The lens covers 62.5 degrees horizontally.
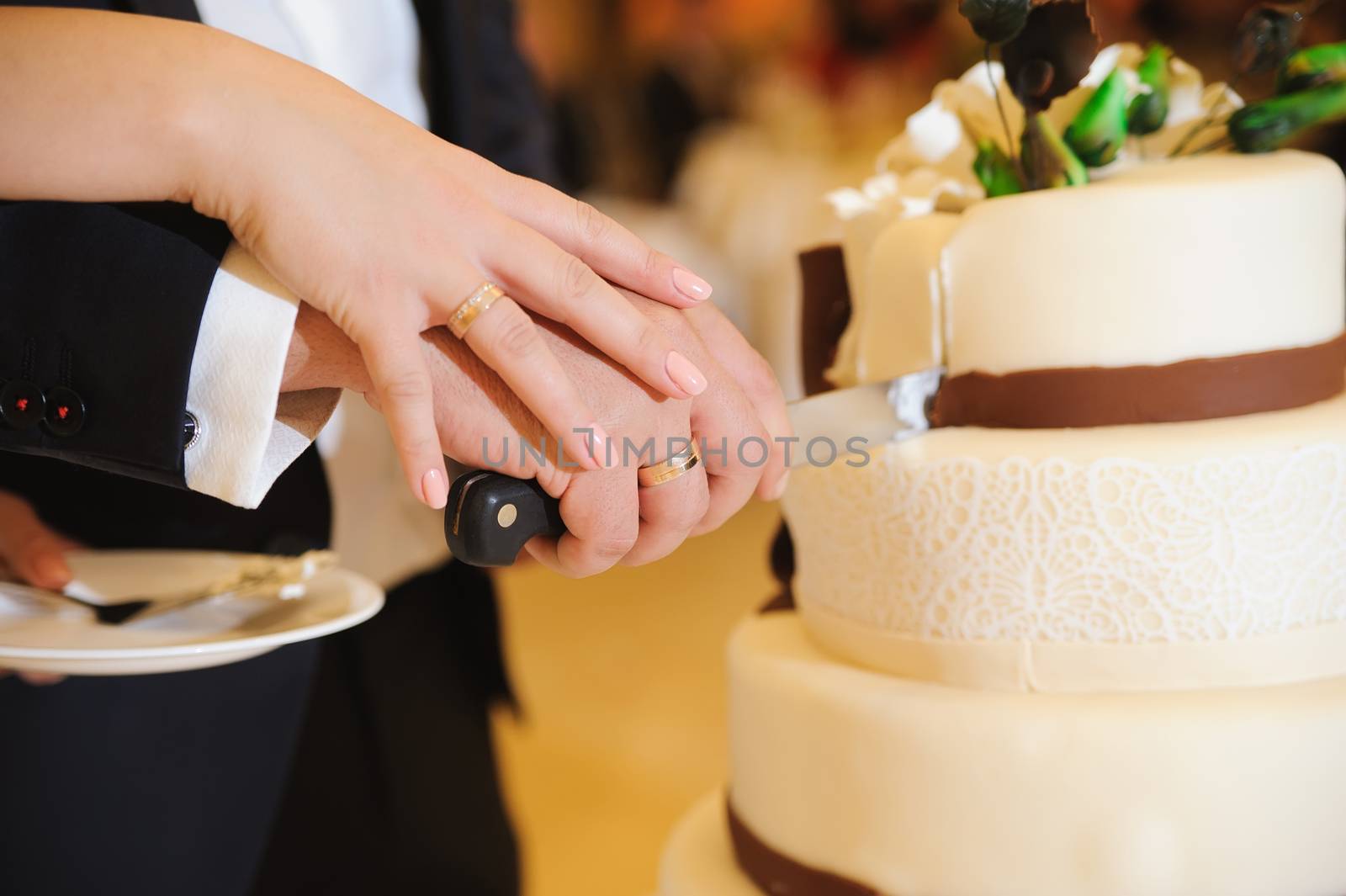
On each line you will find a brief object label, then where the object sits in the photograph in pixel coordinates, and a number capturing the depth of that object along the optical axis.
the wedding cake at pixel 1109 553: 0.84
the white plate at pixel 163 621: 0.78
